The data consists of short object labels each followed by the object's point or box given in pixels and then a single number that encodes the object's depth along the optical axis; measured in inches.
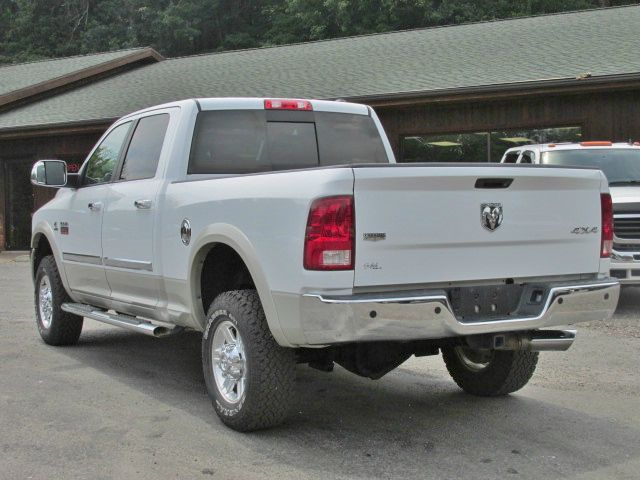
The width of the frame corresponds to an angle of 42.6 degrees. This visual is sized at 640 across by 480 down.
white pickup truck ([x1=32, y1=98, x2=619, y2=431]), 169.8
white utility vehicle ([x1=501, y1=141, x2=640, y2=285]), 380.5
